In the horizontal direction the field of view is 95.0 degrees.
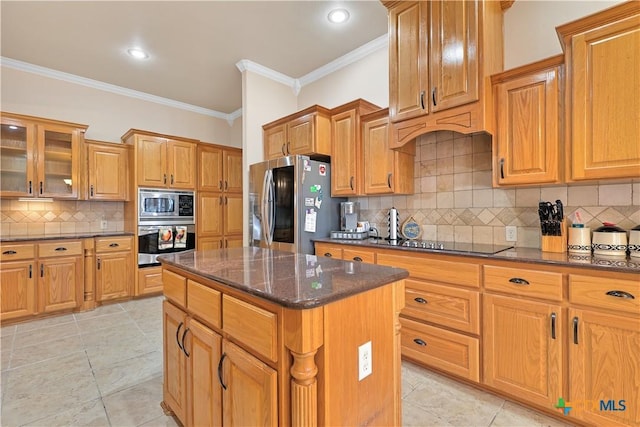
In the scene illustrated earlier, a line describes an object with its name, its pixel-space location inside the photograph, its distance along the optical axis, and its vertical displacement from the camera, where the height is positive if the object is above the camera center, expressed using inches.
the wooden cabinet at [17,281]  121.0 -27.0
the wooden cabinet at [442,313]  75.2 -27.7
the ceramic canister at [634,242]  66.9 -7.4
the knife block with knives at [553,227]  74.4 -4.0
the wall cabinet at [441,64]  80.4 +44.0
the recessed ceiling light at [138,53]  130.0 +73.5
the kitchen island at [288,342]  34.8 -17.7
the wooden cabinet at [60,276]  129.5 -26.9
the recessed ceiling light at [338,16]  105.5 +73.0
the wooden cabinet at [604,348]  55.6 -27.3
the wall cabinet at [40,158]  129.2 +27.3
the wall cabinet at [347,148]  117.1 +27.0
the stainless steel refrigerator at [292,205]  117.2 +4.1
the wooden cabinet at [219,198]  179.5 +11.0
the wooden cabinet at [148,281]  156.8 -35.7
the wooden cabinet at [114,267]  145.4 -26.1
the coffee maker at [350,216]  126.4 -1.0
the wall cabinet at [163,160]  156.6 +31.3
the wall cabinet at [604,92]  61.0 +25.9
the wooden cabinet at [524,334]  63.5 -28.2
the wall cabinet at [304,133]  123.6 +35.8
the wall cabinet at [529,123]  72.1 +22.9
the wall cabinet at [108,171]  148.9 +23.8
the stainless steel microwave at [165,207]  156.9 +4.9
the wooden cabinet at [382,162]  107.0 +19.3
